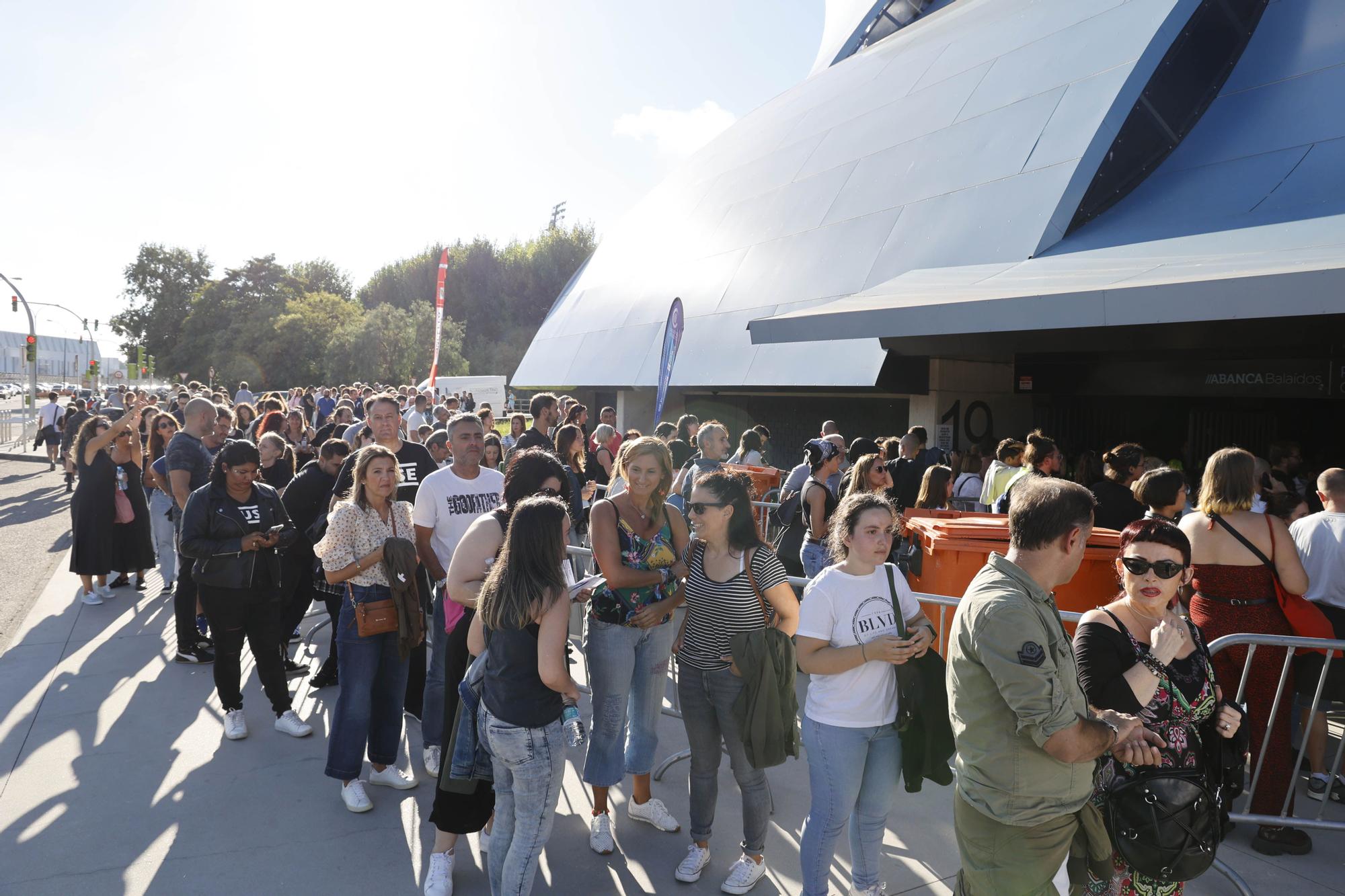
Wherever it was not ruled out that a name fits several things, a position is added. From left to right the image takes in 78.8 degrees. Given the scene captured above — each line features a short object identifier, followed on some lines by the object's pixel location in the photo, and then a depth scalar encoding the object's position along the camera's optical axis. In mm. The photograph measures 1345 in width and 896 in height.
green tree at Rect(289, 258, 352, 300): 62062
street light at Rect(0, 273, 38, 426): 31016
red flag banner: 23862
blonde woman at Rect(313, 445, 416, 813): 4531
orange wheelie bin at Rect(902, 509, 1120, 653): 5566
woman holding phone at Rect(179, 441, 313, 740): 5254
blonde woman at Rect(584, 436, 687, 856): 4059
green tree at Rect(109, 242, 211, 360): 61844
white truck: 28297
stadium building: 8820
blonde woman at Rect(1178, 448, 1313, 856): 4348
